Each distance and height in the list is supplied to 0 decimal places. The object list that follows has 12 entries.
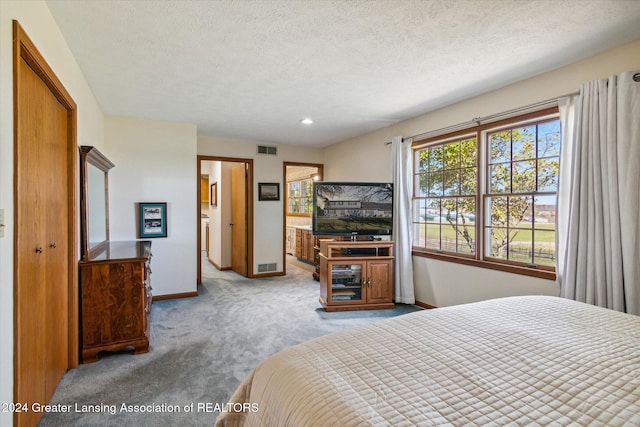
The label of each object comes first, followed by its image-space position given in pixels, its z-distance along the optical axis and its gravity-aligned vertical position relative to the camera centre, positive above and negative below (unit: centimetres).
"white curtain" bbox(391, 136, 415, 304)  404 -11
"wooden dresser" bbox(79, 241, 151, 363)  254 -75
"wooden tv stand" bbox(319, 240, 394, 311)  395 -80
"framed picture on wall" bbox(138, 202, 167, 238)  418 -8
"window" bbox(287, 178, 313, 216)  766 +43
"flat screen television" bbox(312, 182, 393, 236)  415 +7
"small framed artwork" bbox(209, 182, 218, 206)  670 +43
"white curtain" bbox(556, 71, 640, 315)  213 +13
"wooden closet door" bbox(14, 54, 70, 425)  151 -17
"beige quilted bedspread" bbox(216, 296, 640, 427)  86 -53
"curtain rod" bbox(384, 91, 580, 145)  266 +96
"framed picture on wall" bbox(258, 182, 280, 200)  558 +41
